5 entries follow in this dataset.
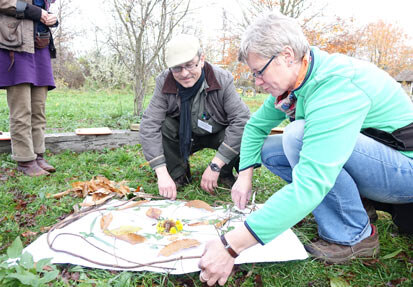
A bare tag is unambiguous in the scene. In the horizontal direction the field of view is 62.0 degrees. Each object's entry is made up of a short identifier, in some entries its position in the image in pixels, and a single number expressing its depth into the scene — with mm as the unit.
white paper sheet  1537
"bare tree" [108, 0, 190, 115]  5062
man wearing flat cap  2316
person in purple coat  2730
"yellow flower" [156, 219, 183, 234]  1815
